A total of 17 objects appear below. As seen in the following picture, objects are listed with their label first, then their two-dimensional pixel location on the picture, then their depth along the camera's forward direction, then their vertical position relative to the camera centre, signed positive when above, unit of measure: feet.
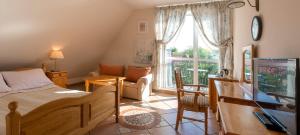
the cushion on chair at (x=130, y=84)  15.01 -1.34
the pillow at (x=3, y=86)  10.06 -0.98
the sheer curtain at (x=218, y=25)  13.87 +3.16
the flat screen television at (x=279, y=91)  3.29 -0.52
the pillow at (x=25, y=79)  10.83 -0.67
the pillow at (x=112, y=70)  17.78 -0.22
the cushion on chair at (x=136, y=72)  16.03 -0.43
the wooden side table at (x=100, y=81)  14.69 -1.02
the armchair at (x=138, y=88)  14.71 -1.67
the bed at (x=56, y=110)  5.22 -1.53
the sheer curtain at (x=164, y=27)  15.58 +3.41
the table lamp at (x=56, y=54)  14.42 +1.07
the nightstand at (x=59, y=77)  14.60 -0.72
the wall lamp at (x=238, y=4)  7.35 +2.61
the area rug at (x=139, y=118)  10.12 -2.96
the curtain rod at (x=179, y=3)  14.41 +5.19
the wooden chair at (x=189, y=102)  8.91 -1.65
